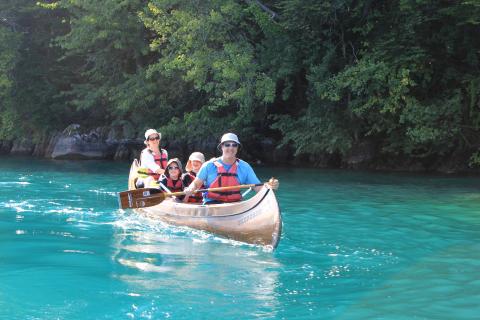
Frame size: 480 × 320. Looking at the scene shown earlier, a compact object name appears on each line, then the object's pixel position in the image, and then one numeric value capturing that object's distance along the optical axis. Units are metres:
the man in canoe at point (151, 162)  10.88
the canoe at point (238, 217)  7.38
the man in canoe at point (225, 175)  8.45
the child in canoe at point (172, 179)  10.05
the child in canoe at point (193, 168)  9.90
